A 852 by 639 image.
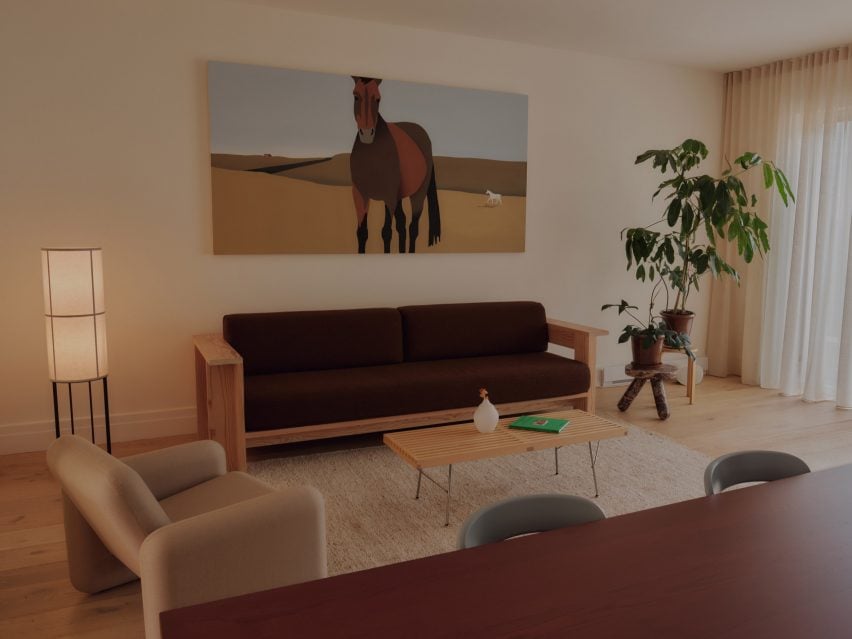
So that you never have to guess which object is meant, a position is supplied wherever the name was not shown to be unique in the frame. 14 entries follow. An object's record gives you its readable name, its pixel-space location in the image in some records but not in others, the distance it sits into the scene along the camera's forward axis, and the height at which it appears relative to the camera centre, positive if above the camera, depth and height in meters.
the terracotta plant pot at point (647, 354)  4.91 -0.82
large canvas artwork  4.32 +0.47
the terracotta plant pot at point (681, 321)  5.17 -0.61
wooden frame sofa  3.72 -0.83
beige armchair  1.85 -0.86
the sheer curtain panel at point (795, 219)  5.18 +0.16
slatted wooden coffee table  3.04 -0.95
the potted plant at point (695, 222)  4.90 +0.12
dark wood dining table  1.09 -0.61
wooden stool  4.82 -1.01
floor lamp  3.54 -0.42
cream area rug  2.96 -1.28
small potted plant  4.89 -0.73
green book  3.36 -0.92
